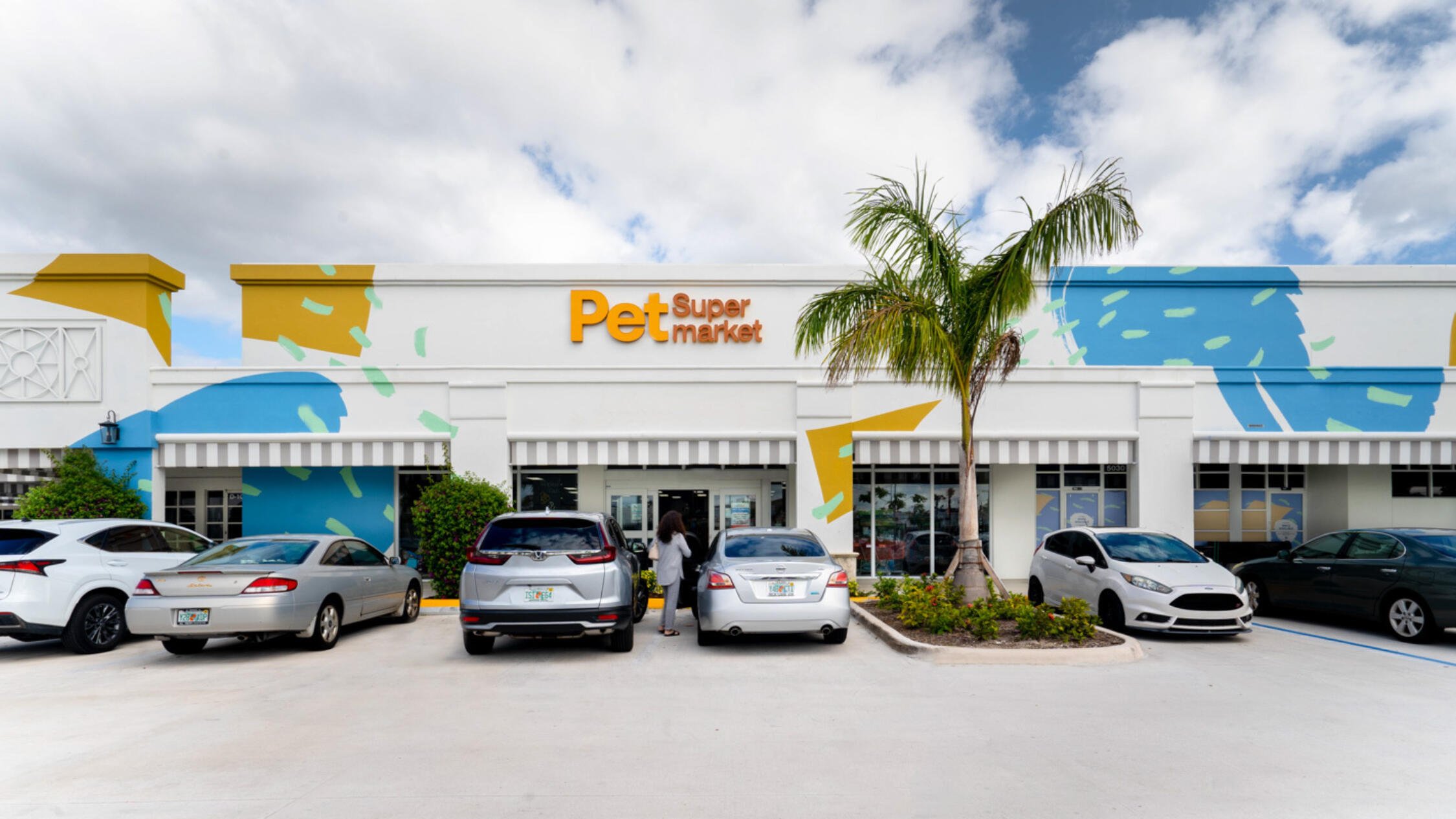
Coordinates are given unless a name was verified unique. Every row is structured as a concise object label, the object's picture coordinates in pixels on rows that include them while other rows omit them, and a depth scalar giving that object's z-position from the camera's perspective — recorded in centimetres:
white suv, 928
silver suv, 871
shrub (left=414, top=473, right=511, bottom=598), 1367
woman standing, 1075
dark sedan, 978
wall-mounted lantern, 1489
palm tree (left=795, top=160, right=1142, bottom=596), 1034
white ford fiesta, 999
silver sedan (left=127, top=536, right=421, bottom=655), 884
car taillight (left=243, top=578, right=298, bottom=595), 889
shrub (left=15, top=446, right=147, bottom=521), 1403
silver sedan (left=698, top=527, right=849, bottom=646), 908
